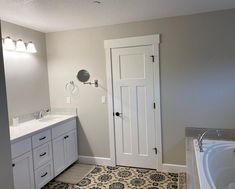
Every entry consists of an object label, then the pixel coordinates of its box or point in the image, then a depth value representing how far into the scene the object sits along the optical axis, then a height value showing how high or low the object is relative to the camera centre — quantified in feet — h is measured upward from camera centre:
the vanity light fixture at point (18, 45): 9.77 +1.98
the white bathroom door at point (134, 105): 11.09 -1.22
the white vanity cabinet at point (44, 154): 8.39 -3.20
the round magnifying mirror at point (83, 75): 12.08 +0.48
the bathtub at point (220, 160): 7.96 -3.13
